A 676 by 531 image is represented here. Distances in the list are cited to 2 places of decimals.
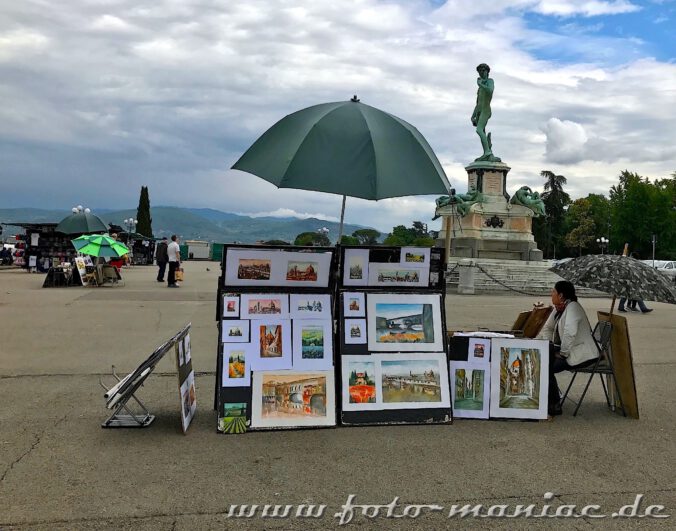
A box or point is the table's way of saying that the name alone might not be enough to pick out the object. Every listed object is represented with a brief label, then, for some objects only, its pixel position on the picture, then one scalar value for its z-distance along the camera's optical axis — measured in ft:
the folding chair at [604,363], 21.76
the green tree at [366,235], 501.97
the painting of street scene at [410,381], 19.79
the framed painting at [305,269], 20.34
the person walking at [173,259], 74.28
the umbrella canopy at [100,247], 69.05
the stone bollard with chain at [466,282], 82.69
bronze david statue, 118.15
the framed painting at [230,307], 19.71
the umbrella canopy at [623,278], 20.80
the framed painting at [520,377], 20.67
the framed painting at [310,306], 20.17
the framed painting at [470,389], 20.57
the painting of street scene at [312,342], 19.76
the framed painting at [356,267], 20.52
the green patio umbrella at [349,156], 18.60
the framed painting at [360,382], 19.51
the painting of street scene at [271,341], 19.56
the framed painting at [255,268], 20.12
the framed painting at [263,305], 19.85
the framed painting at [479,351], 20.80
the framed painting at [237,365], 19.06
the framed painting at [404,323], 20.26
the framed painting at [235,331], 19.52
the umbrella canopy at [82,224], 79.82
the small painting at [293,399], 18.92
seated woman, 21.47
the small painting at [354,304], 20.27
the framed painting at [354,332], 20.11
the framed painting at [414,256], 20.66
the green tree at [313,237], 237.35
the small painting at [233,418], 18.54
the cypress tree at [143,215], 313.73
